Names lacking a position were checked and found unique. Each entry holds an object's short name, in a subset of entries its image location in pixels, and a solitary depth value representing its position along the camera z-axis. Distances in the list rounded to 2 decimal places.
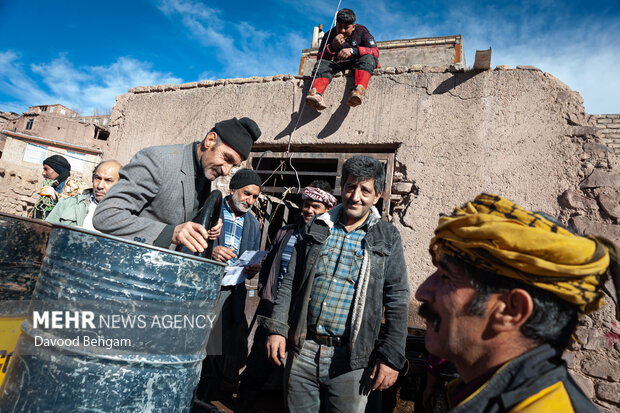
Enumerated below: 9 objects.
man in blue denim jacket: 1.92
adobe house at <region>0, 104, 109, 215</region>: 24.52
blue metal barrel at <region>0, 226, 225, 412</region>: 1.26
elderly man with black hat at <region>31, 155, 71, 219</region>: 4.04
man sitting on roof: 3.98
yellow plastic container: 1.63
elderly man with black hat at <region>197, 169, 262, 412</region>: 3.14
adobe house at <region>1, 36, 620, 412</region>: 3.15
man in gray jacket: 1.62
